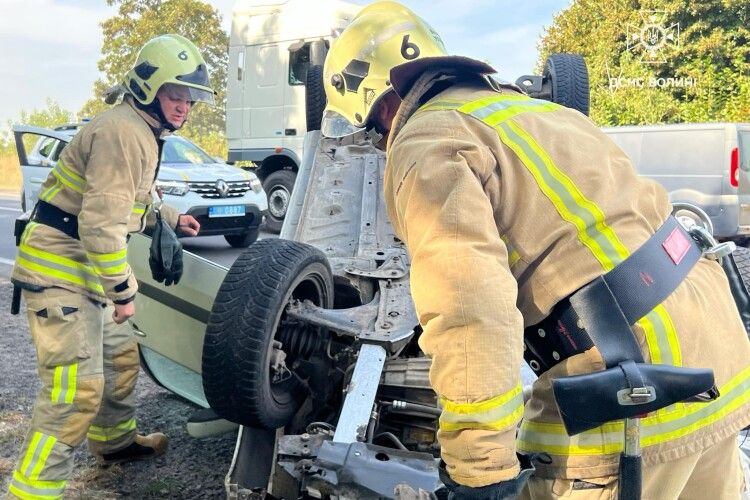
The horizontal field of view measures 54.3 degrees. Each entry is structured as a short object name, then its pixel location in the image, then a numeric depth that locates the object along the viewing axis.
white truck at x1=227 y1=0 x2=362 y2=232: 10.19
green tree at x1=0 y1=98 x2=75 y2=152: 33.19
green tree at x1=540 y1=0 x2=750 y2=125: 17.06
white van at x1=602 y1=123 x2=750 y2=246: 8.72
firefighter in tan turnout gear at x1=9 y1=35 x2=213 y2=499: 2.88
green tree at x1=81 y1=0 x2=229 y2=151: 29.50
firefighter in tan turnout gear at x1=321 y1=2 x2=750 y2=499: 1.31
